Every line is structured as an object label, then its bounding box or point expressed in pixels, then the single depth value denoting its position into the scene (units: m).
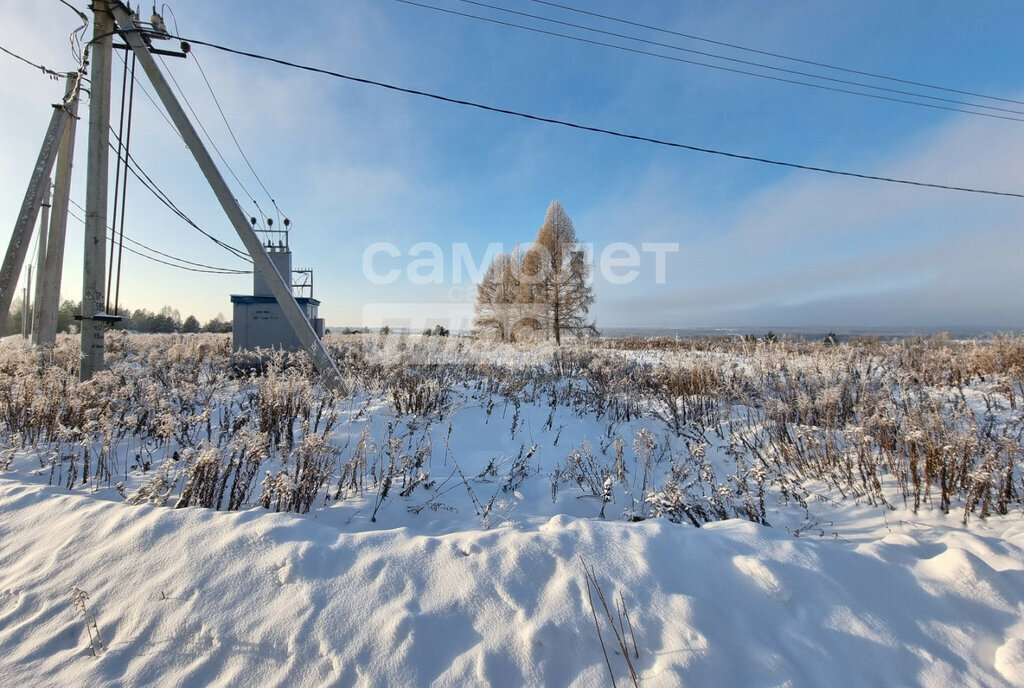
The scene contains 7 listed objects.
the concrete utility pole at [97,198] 5.26
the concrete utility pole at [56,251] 8.79
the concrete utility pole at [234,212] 5.50
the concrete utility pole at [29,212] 7.05
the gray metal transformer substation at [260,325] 9.05
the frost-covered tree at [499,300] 22.19
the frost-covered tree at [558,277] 21.03
